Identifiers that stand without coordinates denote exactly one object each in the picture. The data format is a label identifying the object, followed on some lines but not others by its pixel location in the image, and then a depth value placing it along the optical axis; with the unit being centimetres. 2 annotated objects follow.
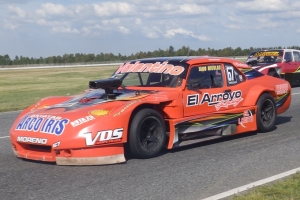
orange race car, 693
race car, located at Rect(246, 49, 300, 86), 2097
